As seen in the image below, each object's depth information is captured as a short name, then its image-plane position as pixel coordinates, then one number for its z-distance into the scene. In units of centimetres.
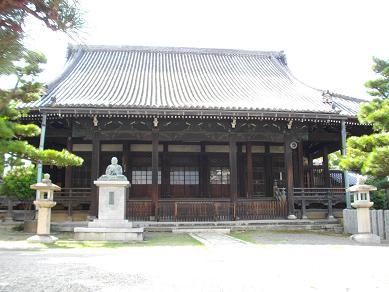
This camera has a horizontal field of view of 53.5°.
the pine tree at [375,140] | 1090
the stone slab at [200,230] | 1395
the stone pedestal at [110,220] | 1193
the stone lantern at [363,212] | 1170
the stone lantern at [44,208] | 1144
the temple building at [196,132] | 1526
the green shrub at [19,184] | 1428
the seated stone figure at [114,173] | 1271
